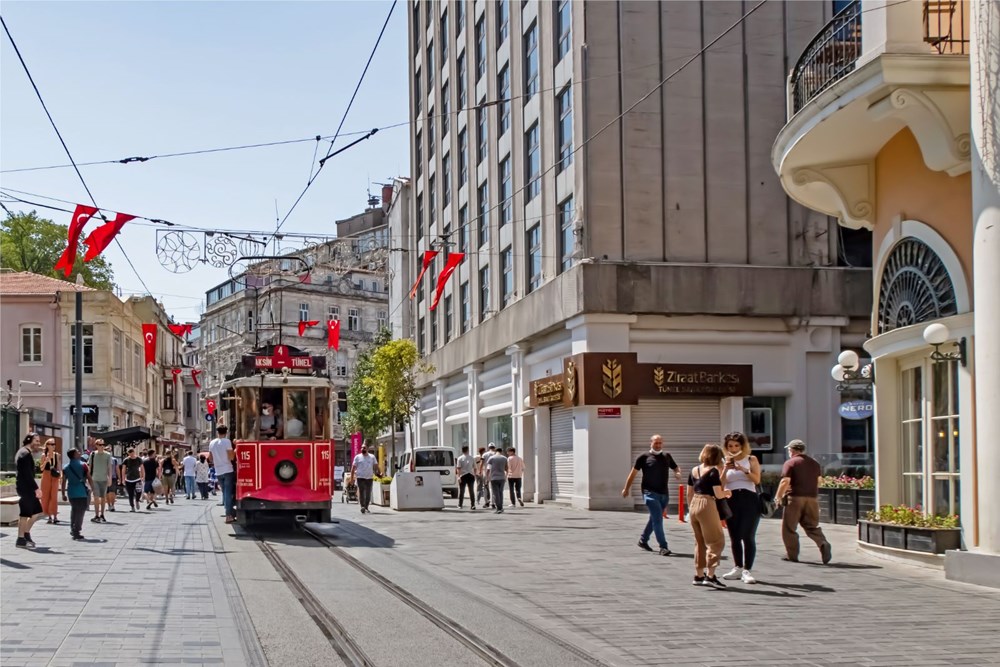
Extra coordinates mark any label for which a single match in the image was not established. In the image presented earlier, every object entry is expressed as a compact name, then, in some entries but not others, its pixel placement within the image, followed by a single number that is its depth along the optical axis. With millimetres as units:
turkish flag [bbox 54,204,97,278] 21156
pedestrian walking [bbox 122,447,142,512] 29828
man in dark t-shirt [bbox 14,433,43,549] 17484
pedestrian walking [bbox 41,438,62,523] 21156
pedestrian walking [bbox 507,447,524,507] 31750
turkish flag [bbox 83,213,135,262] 21906
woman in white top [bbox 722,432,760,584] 13484
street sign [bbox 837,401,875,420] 24070
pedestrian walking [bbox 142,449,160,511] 31266
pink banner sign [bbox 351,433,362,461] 50866
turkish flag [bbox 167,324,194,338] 52497
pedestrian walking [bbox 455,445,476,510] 32500
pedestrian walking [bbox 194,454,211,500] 39625
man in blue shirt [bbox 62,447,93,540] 19359
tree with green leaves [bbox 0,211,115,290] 67500
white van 40062
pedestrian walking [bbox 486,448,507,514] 29453
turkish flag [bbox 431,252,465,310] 32844
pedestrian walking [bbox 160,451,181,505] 36531
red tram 20828
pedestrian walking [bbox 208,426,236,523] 21344
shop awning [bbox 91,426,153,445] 41250
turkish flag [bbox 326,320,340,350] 45500
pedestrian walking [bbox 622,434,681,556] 16406
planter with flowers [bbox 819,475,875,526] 21109
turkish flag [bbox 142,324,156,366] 51041
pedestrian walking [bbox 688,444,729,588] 12898
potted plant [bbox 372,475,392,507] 33656
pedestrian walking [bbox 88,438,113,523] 25219
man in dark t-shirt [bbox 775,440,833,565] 15352
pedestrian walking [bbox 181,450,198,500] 39938
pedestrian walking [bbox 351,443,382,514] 30141
